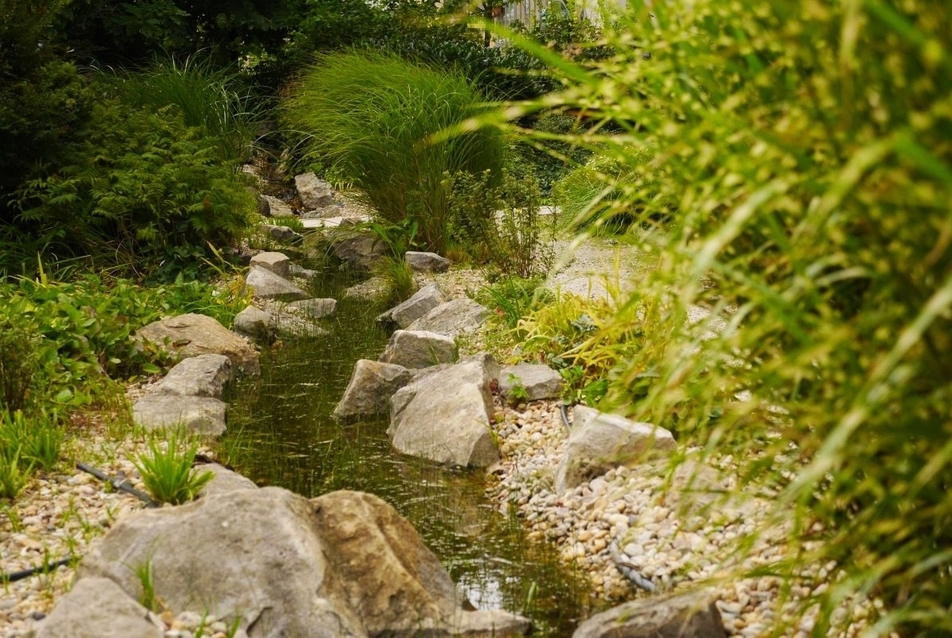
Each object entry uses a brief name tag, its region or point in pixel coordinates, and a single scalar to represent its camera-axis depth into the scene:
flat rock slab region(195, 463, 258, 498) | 3.64
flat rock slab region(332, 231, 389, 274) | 8.80
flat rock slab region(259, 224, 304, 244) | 9.68
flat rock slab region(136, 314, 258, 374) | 5.83
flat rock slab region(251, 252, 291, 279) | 8.11
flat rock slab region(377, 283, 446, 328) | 6.99
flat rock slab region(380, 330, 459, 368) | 5.81
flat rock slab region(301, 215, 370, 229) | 9.36
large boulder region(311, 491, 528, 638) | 2.96
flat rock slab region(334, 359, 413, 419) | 5.26
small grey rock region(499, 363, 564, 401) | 5.04
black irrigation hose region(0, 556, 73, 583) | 3.05
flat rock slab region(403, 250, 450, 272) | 8.24
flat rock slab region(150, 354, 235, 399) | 5.11
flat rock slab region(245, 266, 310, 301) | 7.51
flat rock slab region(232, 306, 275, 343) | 6.62
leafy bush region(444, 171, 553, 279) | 7.15
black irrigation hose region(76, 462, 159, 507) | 3.53
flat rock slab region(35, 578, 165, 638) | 2.43
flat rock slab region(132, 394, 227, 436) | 4.63
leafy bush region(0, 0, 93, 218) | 7.13
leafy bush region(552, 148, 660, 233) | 7.88
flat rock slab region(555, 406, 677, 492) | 3.88
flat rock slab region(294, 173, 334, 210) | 11.47
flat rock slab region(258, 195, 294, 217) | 11.03
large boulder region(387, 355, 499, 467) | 4.63
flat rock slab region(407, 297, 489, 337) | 6.48
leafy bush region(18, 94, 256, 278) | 7.33
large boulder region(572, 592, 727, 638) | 2.67
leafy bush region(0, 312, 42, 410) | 4.22
